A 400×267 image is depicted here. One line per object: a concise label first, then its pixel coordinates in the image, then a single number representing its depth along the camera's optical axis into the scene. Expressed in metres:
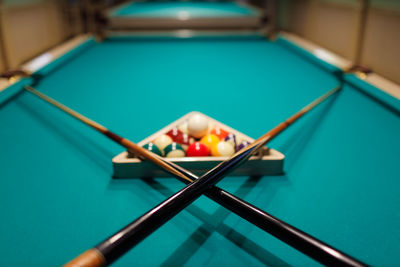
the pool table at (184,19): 4.75
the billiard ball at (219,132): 1.71
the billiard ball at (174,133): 1.68
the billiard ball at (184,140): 1.65
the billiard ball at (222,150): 1.52
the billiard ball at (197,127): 1.72
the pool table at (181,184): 1.08
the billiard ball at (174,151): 1.53
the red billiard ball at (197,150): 1.53
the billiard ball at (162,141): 1.57
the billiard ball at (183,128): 1.77
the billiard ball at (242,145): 1.56
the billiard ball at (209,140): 1.61
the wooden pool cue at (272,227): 0.88
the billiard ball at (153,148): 1.54
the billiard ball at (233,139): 1.60
